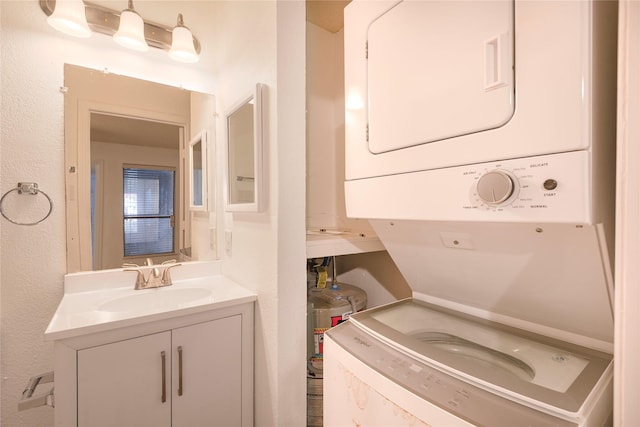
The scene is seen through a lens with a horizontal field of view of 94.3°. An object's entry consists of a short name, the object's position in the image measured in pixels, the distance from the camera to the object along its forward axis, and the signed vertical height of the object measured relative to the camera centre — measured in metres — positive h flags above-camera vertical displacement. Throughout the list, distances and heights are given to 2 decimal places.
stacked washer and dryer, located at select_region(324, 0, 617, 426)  0.71 +0.02
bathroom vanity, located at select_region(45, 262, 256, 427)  1.25 -0.67
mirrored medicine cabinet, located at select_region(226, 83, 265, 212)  1.55 +0.35
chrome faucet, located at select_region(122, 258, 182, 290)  1.84 -0.40
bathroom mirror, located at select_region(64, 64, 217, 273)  1.73 +0.33
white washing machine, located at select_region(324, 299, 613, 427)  0.73 -0.49
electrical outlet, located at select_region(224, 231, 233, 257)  2.05 -0.21
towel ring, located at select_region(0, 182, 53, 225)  1.52 +0.12
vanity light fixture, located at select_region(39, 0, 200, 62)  1.57 +1.13
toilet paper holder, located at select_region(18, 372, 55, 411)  1.23 -0.79
